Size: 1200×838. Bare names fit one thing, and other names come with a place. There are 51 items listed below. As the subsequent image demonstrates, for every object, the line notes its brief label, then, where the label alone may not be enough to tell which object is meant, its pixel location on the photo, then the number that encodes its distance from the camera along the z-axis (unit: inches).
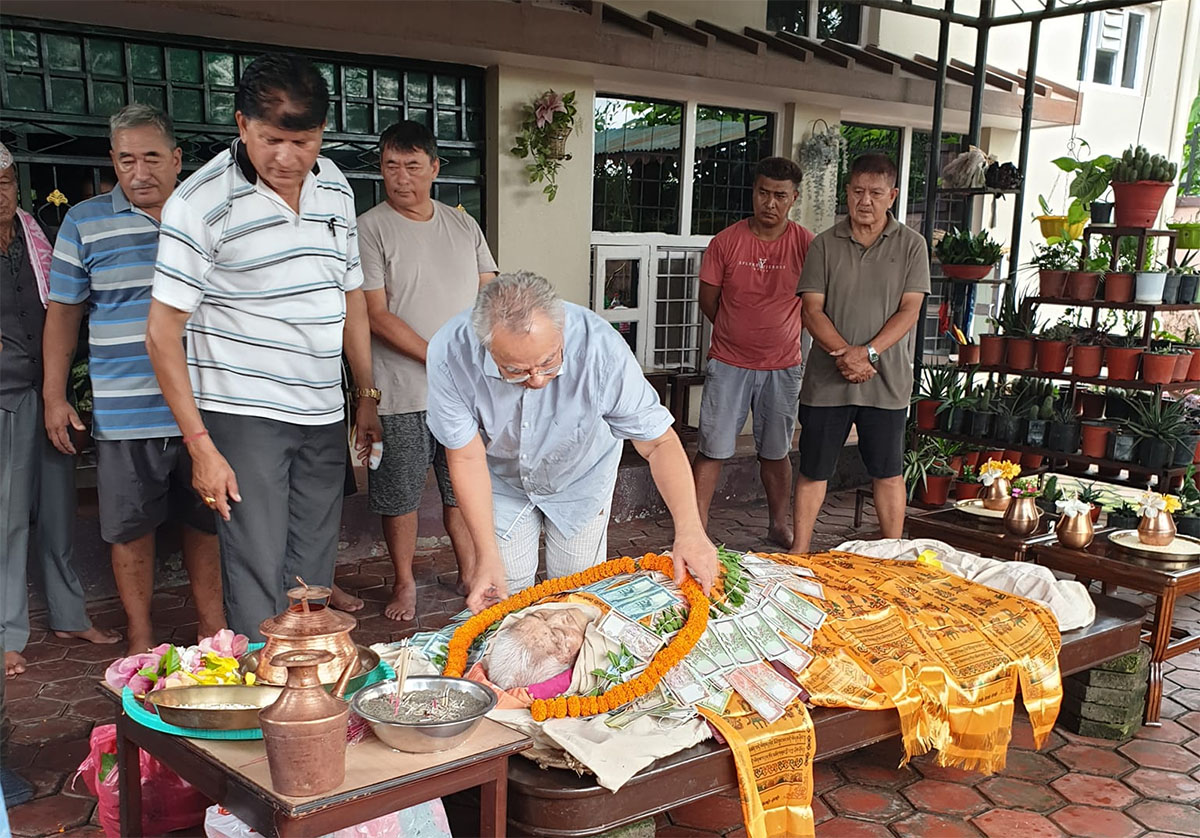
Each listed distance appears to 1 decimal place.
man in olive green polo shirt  194.7
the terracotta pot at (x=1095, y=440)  224.5
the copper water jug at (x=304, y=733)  72.2
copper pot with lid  83.0
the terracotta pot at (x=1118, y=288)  221.1
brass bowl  82.2
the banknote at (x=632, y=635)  108.3
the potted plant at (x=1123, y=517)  193.2
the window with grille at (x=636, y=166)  280.1
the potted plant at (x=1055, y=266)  234.8
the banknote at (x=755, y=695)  105.8
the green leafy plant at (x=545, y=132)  244.8
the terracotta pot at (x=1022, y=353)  239.0
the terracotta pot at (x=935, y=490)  258.1
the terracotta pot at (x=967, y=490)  246.7
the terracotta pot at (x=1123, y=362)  223.8
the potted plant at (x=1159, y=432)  213.6
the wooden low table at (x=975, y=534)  168.9
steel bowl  79.2
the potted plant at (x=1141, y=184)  220.4
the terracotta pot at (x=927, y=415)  255.3
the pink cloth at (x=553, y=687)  105.7
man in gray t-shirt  169.2
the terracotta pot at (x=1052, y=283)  234.2
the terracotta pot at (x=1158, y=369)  217.0
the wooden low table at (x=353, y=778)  73.4
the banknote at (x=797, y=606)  121.2
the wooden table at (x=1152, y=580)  147.5
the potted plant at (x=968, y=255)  261.6
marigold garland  100.9
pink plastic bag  99.4
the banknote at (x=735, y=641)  112.4
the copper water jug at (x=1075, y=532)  161.6
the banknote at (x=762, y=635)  114.4
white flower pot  217.6
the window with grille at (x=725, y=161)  297.3
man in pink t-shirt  217.6
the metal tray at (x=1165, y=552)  154.2
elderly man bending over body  113.0
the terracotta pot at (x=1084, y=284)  226.7
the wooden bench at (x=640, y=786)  91.0
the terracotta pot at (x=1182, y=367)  219.8
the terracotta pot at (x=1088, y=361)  229.8
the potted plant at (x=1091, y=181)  244.1
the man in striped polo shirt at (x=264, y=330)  111.3
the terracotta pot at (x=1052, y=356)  233.1
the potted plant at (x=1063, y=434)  230.1
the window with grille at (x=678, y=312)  296.2
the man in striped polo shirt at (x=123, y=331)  142.1
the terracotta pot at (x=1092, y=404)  241.4
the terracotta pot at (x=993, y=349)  244.5
